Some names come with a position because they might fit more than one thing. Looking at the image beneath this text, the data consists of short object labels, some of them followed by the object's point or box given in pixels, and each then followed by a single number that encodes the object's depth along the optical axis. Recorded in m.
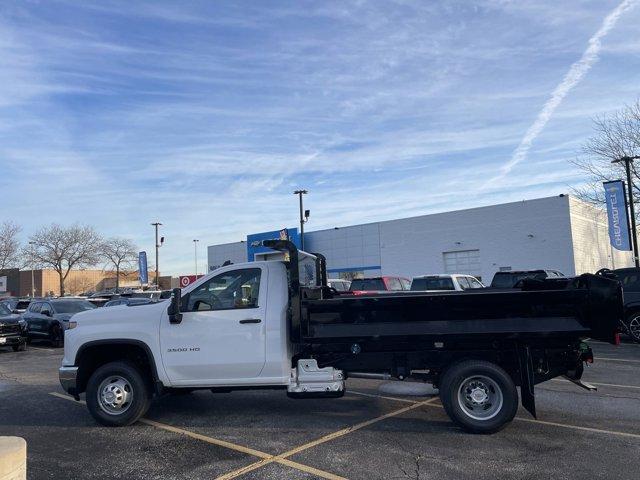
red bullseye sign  26.62
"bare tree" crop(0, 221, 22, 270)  65.75
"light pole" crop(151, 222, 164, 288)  56.20
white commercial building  31.77
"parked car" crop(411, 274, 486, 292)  18.09
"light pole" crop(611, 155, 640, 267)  23.59
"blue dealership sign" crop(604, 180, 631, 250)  24.81
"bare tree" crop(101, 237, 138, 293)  73.00
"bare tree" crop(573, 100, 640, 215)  27.78
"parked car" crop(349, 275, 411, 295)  19.80
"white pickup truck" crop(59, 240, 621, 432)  6.28
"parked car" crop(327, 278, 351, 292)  21.50
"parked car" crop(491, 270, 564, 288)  16.03
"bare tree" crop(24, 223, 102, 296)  67.38
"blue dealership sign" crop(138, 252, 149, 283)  50.97
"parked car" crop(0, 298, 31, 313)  27.09
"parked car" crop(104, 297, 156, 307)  19.65
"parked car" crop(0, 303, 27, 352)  16.08
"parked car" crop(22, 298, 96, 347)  17.80
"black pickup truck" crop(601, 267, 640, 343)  13.91
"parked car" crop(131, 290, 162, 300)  27.06
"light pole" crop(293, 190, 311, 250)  41.25
